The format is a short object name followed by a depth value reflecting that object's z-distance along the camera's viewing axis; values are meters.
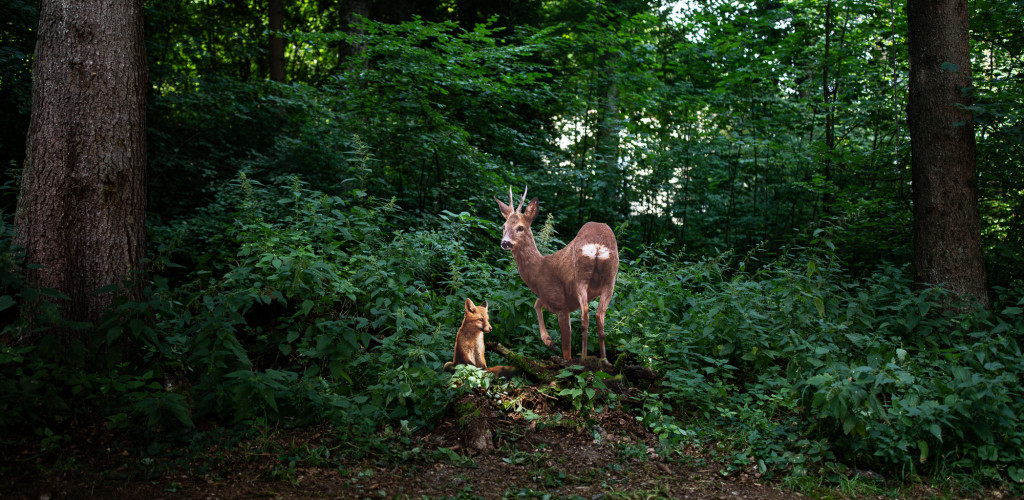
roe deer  4.86
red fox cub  4.61
